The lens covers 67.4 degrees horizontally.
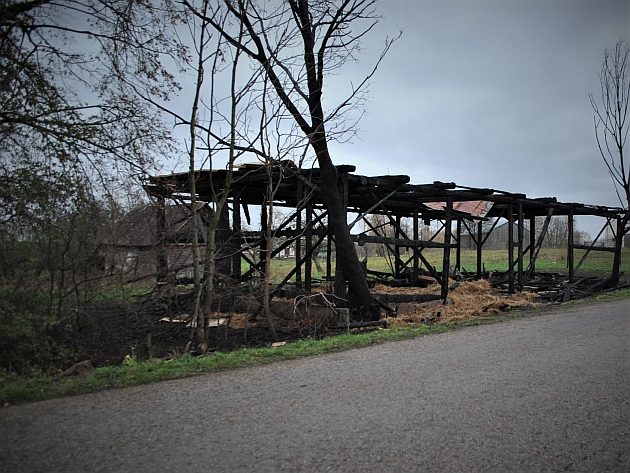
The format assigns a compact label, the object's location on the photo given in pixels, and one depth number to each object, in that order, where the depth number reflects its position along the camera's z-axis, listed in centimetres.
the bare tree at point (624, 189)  1890
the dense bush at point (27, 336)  553
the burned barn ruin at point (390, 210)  1090
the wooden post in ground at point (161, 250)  824
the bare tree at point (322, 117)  954
